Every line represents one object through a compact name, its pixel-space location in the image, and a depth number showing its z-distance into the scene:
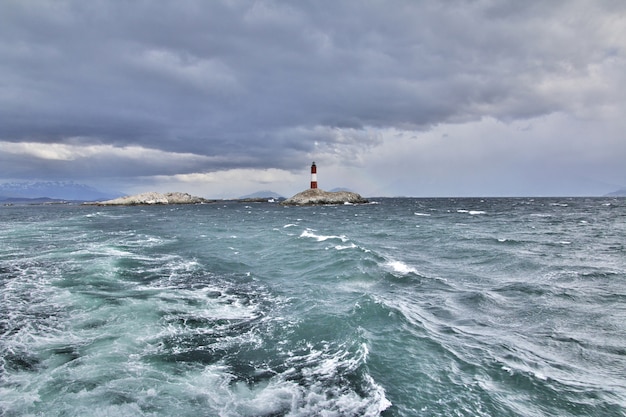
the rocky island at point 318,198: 144.62
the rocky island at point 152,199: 170.50
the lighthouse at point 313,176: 137.94
